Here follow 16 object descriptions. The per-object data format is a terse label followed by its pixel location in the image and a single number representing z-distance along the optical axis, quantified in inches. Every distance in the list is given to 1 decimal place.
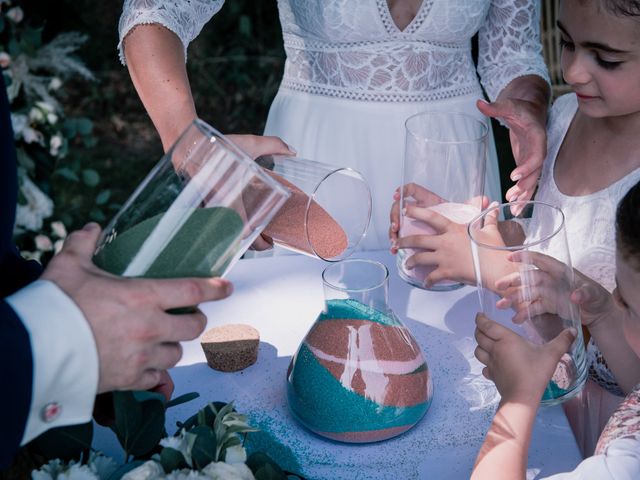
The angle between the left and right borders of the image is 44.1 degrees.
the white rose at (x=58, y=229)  115.2
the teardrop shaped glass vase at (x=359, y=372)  42.1
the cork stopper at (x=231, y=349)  50.0
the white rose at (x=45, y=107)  108.2
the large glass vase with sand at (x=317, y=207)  45.0
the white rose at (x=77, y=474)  32.9
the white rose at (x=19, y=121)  103.5
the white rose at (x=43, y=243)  109.9
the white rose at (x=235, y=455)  34.2
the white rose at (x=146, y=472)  32.5
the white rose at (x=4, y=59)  99.5
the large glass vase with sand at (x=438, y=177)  52.6
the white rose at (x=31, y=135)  105.0
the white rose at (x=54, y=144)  109.7
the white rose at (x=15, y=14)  105.7
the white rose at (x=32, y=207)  105.8
